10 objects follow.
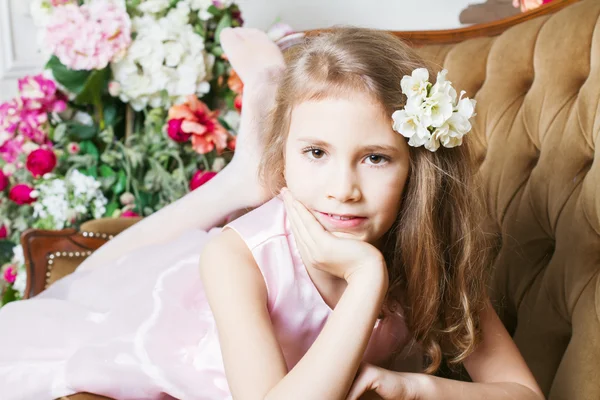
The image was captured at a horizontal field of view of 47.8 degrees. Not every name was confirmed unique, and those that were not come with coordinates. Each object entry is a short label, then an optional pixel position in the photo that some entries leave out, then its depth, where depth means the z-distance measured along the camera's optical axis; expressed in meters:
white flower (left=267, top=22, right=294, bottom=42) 2.52
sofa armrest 1.98
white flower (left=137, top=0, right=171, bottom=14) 2.52
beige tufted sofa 1.46
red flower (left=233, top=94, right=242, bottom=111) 2.56
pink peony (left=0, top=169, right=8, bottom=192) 2.56
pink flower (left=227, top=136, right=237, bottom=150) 2.66
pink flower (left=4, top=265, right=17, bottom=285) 2.59
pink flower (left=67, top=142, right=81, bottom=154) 2.61
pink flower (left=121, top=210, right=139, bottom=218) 2.50
